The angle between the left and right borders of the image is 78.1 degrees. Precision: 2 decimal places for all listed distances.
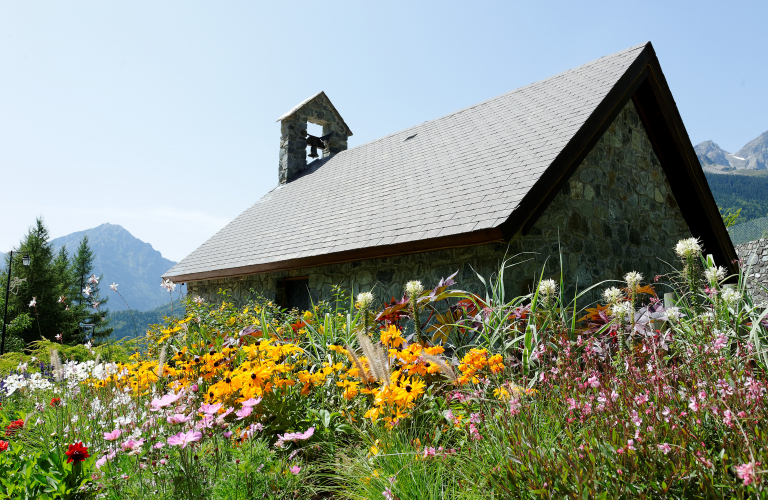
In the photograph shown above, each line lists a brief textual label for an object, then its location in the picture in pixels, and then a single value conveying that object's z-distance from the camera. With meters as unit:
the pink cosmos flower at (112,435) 1.94
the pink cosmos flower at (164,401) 2.05
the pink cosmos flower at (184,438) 1.76
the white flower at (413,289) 3.46
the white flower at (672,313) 2.38
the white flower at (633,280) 2.98
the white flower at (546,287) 2.77
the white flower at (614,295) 2.76
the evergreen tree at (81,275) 29.76
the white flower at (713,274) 2.41
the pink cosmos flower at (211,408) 1.95
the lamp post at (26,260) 12.03
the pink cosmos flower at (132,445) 1.97
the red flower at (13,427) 2.70
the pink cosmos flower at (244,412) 2.08
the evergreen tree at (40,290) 24.56
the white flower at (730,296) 2.29
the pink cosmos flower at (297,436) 2.14
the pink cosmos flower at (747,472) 1.11
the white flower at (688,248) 2.67
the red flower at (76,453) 1.92
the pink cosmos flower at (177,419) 1.83
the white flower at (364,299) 3.61
